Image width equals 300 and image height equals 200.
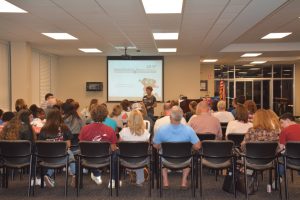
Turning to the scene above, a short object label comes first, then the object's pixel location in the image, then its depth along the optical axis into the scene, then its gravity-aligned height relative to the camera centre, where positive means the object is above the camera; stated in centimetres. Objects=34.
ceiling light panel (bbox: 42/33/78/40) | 746 +140
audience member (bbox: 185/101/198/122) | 754 -46
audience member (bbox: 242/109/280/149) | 439 -57
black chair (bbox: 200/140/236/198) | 414 -86
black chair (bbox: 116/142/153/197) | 419 -88
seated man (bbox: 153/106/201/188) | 433 -59
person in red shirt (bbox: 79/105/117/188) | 446 -59
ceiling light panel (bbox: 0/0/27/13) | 491 +141
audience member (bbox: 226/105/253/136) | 508 -53
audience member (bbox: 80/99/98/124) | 623 -55
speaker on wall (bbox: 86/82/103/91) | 1193 +20
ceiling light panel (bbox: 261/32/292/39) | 820 +156
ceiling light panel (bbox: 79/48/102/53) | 1014 +140
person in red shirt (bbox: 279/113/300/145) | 428 -59
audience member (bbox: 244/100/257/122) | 631 -32
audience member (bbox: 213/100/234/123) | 656 -53
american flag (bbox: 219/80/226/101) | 1432 +2
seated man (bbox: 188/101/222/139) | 518 -56
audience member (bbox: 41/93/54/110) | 752 -17
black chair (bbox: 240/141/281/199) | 406 -87
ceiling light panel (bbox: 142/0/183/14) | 485 +142
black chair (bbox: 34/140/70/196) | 418 -88
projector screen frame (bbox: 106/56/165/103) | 1172 +129
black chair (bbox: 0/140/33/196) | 417 -87
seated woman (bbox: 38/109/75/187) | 448 -57
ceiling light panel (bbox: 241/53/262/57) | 1152 +142
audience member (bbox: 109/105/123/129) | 617 -48
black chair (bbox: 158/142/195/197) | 416 -89
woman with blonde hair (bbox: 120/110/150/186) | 463 -59
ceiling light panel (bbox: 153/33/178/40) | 749 +141
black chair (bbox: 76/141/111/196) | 417 -89
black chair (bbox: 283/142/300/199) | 406 -86
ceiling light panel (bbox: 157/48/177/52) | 1015 +141
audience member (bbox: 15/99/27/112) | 651 -30
